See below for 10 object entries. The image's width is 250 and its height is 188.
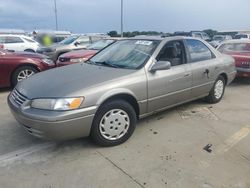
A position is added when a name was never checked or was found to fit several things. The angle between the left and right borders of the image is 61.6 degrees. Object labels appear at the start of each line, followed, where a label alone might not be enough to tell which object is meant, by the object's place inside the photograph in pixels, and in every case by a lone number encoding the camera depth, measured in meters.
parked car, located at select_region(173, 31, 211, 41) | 17.77
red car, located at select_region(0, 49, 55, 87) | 5.20
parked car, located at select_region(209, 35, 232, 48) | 21.02
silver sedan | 2.57
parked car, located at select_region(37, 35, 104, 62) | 9.29
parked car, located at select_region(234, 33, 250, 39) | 16.87
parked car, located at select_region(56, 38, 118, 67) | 6.32
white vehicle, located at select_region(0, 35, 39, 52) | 10.94
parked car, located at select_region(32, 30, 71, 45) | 13.92
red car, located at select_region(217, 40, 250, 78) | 6.03
